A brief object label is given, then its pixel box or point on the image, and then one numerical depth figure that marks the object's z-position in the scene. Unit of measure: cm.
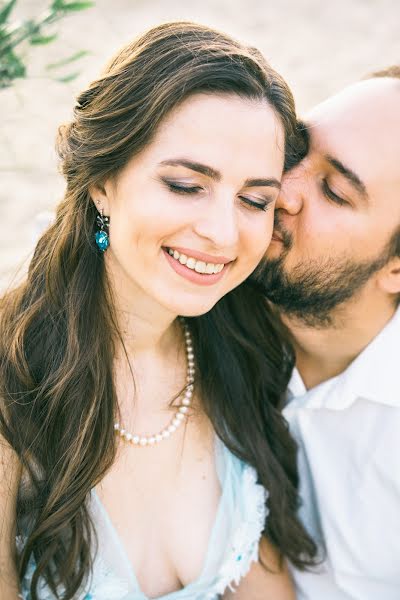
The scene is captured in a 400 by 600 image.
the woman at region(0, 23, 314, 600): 197
